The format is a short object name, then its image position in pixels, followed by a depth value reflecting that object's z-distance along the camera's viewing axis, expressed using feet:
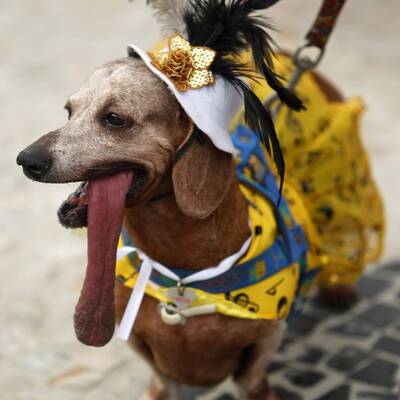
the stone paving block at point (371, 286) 11.57
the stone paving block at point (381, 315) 10.78
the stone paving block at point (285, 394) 9.22
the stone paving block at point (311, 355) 10.00
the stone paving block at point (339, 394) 9.17
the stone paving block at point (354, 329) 10.55
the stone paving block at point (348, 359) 9.78
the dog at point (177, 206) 6.21
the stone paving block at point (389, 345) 10.06
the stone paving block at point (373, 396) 9.07
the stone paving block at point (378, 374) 9.40
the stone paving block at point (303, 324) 10.70
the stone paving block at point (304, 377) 9.48
